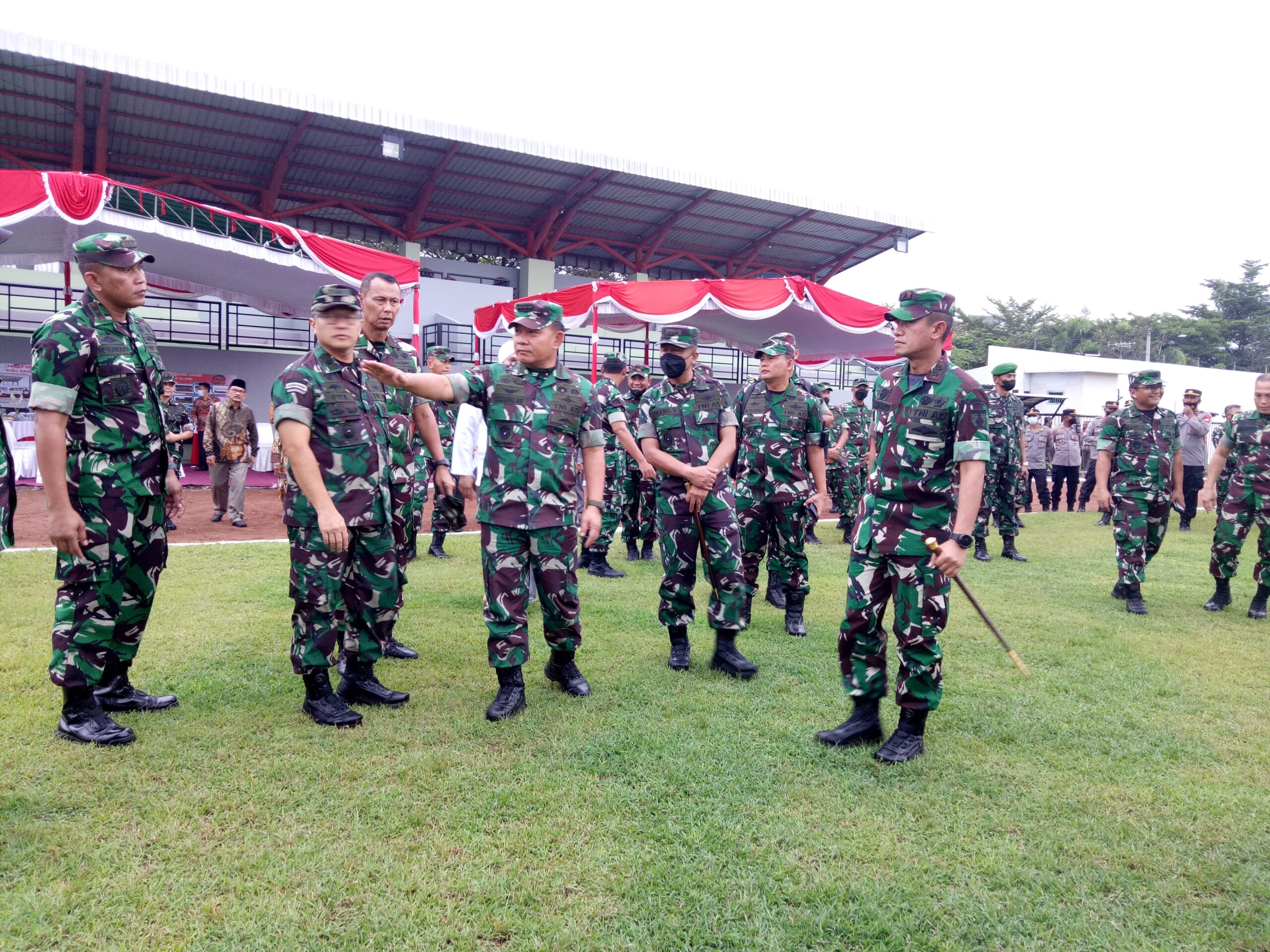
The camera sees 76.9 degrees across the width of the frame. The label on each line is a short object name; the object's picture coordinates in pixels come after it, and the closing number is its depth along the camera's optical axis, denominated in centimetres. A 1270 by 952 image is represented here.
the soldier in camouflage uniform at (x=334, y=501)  351
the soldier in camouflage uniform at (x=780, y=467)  554
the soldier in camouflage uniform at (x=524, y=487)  389
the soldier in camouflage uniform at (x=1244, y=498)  653
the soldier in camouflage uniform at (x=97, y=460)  327
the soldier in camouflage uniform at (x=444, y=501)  650
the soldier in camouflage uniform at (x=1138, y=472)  675
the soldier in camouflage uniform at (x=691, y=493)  464
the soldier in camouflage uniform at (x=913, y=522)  340
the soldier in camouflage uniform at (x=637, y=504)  823
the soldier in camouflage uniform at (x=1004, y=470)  910
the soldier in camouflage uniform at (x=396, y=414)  446
